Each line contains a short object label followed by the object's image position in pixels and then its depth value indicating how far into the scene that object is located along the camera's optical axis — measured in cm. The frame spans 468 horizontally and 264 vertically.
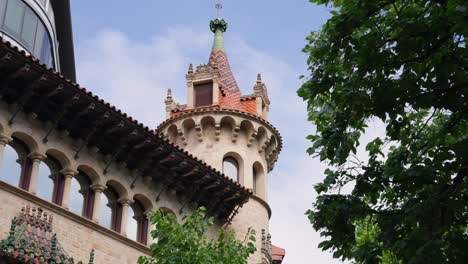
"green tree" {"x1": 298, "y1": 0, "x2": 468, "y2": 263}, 802
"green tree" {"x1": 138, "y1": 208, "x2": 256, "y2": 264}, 1385
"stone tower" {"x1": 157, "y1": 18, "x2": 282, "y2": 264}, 2444
